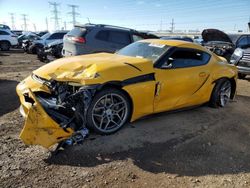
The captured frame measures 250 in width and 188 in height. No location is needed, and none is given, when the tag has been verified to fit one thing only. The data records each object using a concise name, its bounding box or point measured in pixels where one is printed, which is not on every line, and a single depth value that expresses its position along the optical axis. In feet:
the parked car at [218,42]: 29.37
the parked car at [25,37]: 57.59
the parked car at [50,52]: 33.27
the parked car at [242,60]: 21.92
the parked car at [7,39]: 51.92
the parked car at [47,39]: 43.03
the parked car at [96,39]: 22.20
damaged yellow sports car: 8.96
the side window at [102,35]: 22.88
